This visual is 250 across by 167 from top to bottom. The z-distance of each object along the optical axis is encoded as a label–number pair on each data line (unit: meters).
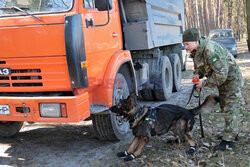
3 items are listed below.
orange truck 3.05
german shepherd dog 3.42
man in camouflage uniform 3.35
